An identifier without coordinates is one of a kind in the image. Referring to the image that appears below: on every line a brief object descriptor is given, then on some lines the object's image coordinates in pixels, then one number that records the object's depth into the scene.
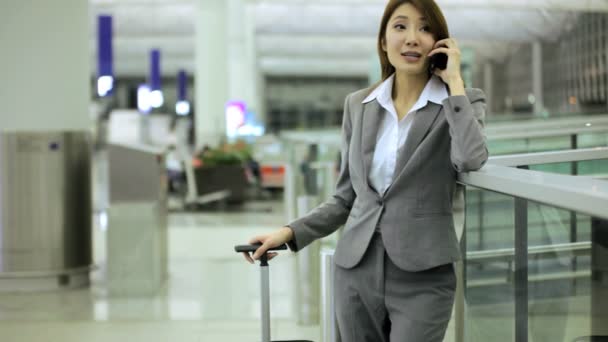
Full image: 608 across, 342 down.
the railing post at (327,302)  3.22
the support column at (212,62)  28.89
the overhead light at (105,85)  12.71
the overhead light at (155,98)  34.31
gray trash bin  8.03
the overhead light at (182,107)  45.91
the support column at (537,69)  45.75
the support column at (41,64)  8.09
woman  2.24
